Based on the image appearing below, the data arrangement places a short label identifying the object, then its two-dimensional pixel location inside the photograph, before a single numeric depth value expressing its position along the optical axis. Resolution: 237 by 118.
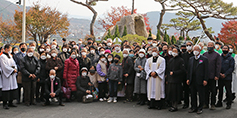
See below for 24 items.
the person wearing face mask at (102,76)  9.29
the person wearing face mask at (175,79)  7.47
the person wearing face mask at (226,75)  7.75
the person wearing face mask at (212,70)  7.51
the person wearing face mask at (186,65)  7.97
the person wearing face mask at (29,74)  8.28
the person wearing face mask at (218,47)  10.25
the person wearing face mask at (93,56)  9.84
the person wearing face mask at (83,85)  8.84
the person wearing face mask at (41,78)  8.76
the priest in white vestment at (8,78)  7.84
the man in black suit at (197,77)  7.21
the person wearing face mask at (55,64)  8.77
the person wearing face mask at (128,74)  8.93
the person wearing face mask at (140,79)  8.39
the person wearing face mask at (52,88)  8.20
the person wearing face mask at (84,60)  9.38
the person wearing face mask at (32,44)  8.96
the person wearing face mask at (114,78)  8.98
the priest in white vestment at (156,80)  7.74
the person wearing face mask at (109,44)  12.19
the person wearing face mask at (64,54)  9.55
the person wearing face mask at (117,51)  9.85
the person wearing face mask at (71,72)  8.95
